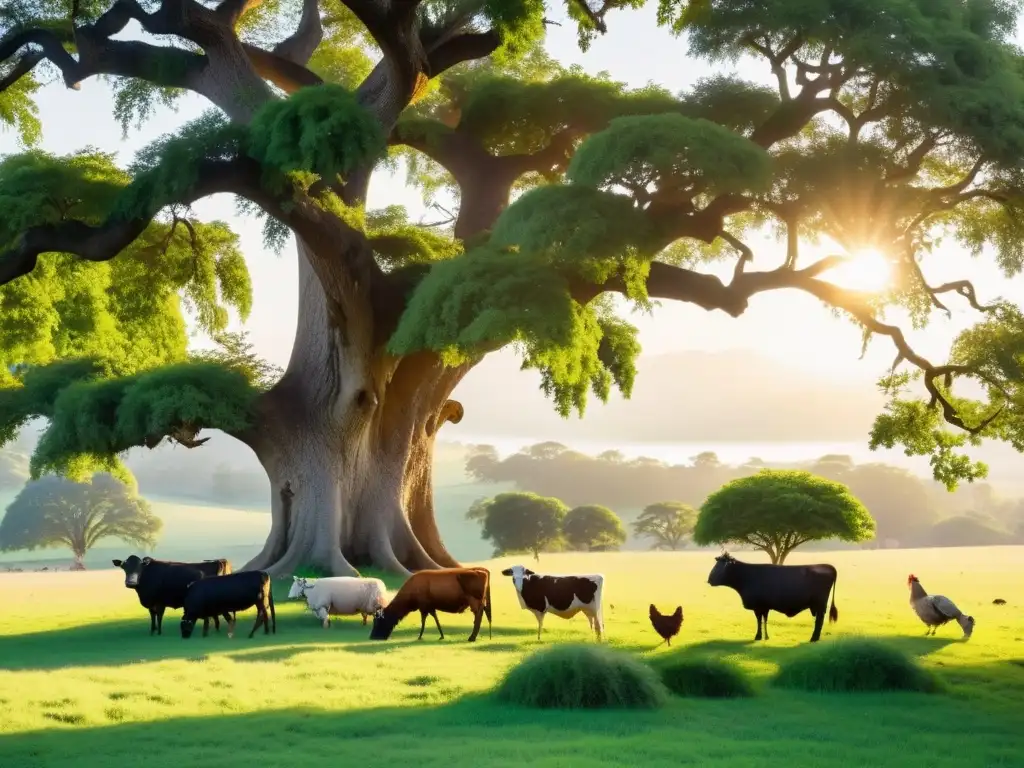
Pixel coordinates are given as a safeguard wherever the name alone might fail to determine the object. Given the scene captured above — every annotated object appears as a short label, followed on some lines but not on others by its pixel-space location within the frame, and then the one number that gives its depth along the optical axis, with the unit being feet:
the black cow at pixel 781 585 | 54.19
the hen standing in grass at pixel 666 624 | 53.11
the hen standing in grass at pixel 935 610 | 59.82
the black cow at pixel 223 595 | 56.49
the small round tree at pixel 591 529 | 211.41
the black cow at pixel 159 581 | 60.29
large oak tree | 65.92
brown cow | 54.90
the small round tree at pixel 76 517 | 207.92
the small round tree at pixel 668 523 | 237.45
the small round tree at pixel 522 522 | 201.77
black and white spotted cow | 53.62
